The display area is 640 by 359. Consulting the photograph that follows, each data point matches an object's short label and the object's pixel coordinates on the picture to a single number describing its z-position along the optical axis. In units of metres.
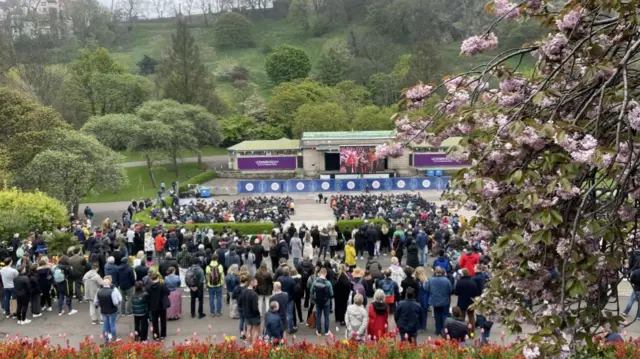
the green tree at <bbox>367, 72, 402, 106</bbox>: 86.44
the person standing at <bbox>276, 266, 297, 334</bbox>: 13.07
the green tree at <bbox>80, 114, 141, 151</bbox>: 53.09
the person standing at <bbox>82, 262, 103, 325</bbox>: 13.93
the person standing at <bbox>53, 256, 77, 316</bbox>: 14.78
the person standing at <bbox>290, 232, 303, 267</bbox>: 19.68
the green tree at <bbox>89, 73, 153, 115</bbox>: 73.12
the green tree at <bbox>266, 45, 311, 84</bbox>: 101.88
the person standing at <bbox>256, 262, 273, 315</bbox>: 13.30
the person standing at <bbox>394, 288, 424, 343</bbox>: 11.25
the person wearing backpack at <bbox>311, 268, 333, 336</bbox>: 12.74
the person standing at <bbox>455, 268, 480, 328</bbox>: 12.62
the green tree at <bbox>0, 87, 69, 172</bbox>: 36.69
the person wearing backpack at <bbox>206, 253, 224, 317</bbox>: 14.31
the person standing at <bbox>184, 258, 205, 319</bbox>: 14.08
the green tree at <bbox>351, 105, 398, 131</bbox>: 66.94
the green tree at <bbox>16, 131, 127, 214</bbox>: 35.16
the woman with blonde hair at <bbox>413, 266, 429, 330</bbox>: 13.44
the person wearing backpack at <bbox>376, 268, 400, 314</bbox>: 13.31
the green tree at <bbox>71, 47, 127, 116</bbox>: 75.00
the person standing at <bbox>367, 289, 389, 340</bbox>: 11.30
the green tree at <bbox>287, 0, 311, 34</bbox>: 144.88
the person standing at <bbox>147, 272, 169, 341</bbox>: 12.42
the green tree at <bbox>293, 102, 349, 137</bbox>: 65.31
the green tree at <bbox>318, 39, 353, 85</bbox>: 97.69
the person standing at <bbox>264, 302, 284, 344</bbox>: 11.02
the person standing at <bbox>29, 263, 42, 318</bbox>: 14.20
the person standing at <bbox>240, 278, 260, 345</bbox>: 11.90
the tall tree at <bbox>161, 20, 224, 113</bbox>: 73.75
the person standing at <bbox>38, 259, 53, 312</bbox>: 14.65
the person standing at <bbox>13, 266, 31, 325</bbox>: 13.88
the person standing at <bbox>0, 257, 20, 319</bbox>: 14.53
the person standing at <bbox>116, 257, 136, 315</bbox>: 14.32
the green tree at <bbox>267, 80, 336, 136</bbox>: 73.50
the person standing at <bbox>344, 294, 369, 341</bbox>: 10.95
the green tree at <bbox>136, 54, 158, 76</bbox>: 110.38
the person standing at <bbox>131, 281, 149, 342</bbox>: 12.25
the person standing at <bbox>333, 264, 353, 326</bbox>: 13.48
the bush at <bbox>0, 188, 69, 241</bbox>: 25.25
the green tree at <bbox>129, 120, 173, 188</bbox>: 53.06
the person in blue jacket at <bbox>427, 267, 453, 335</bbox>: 12.72
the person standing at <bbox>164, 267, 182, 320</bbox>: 13.81
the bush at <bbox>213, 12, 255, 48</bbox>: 130.54
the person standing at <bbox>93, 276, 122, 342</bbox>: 12.25
